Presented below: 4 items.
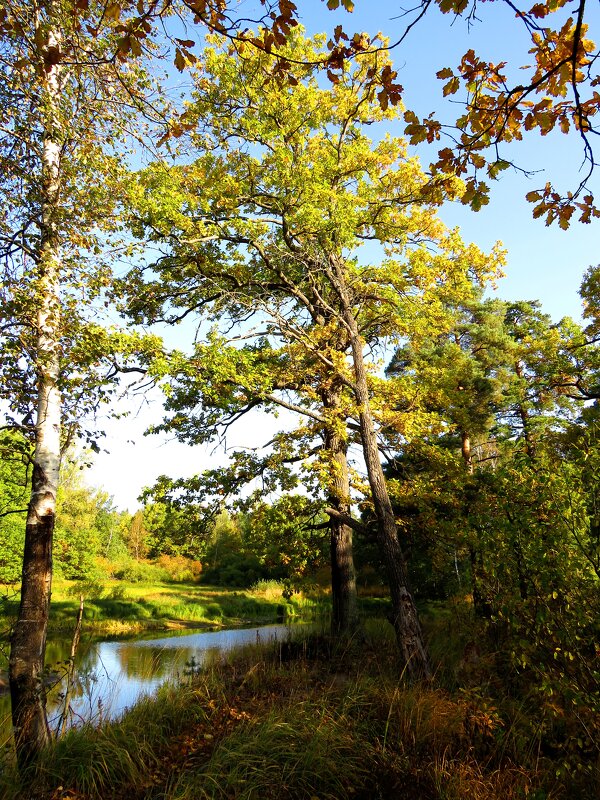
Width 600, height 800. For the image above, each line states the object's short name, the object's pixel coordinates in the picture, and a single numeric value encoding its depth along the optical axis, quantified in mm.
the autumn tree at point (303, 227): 7949
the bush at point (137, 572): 37125
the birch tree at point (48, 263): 4375
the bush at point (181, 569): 40956
